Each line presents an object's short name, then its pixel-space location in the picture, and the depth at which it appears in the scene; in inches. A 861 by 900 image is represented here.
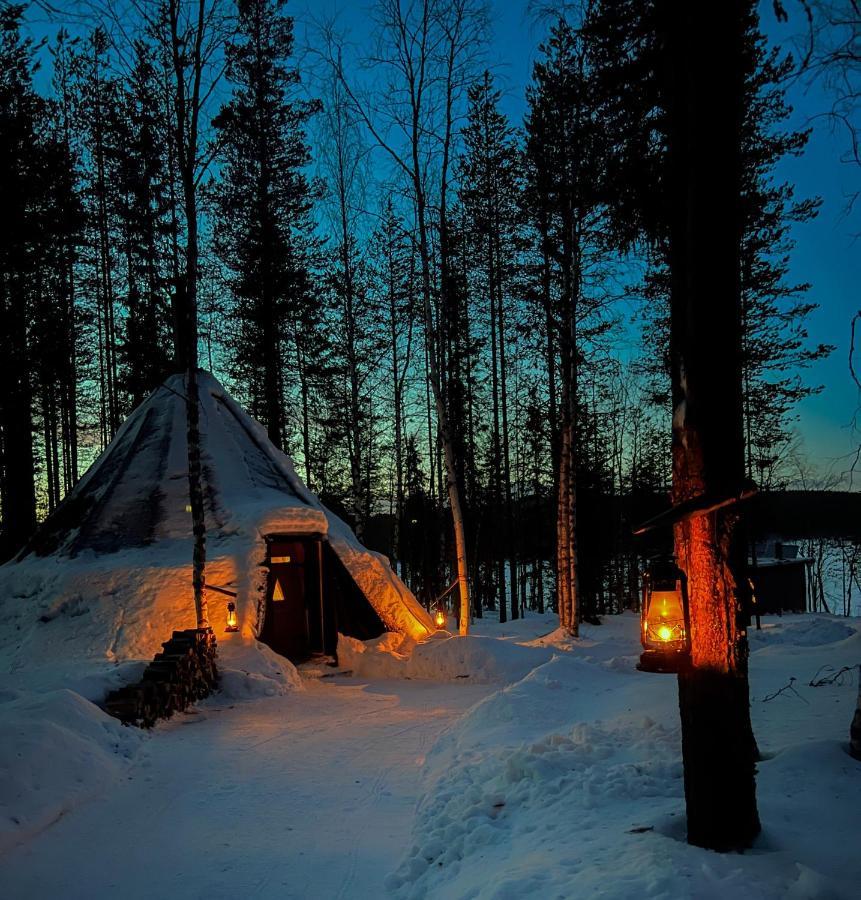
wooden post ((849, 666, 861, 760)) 146.9
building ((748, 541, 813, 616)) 1148.5
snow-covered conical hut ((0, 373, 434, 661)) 432.5
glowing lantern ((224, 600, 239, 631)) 425.1
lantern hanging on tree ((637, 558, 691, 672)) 125.0
